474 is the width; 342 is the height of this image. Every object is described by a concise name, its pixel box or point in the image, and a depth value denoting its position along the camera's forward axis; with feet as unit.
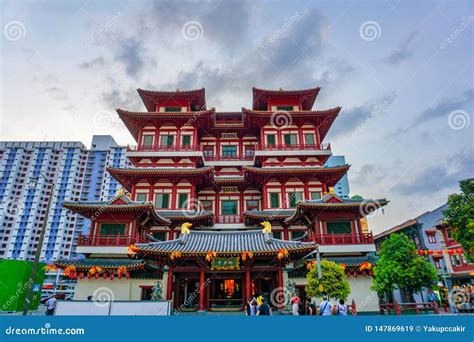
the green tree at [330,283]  54.94
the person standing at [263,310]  40.64
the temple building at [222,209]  63.26
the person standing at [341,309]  41.96
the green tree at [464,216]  72.17
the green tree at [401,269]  67.05
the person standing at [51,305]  55.83
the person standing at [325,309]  38.81
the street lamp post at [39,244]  50.48
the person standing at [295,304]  49.89
